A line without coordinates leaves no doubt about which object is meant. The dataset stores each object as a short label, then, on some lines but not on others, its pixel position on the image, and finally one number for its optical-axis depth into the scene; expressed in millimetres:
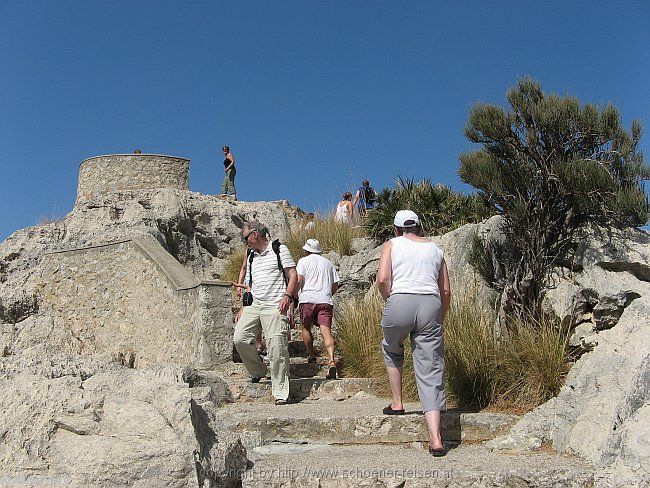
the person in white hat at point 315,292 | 8055
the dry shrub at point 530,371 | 5750
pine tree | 7141
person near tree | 4871
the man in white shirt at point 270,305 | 6582
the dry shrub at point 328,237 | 13062
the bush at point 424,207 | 11953
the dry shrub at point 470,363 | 5863
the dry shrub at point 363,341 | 7501
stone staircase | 4273
